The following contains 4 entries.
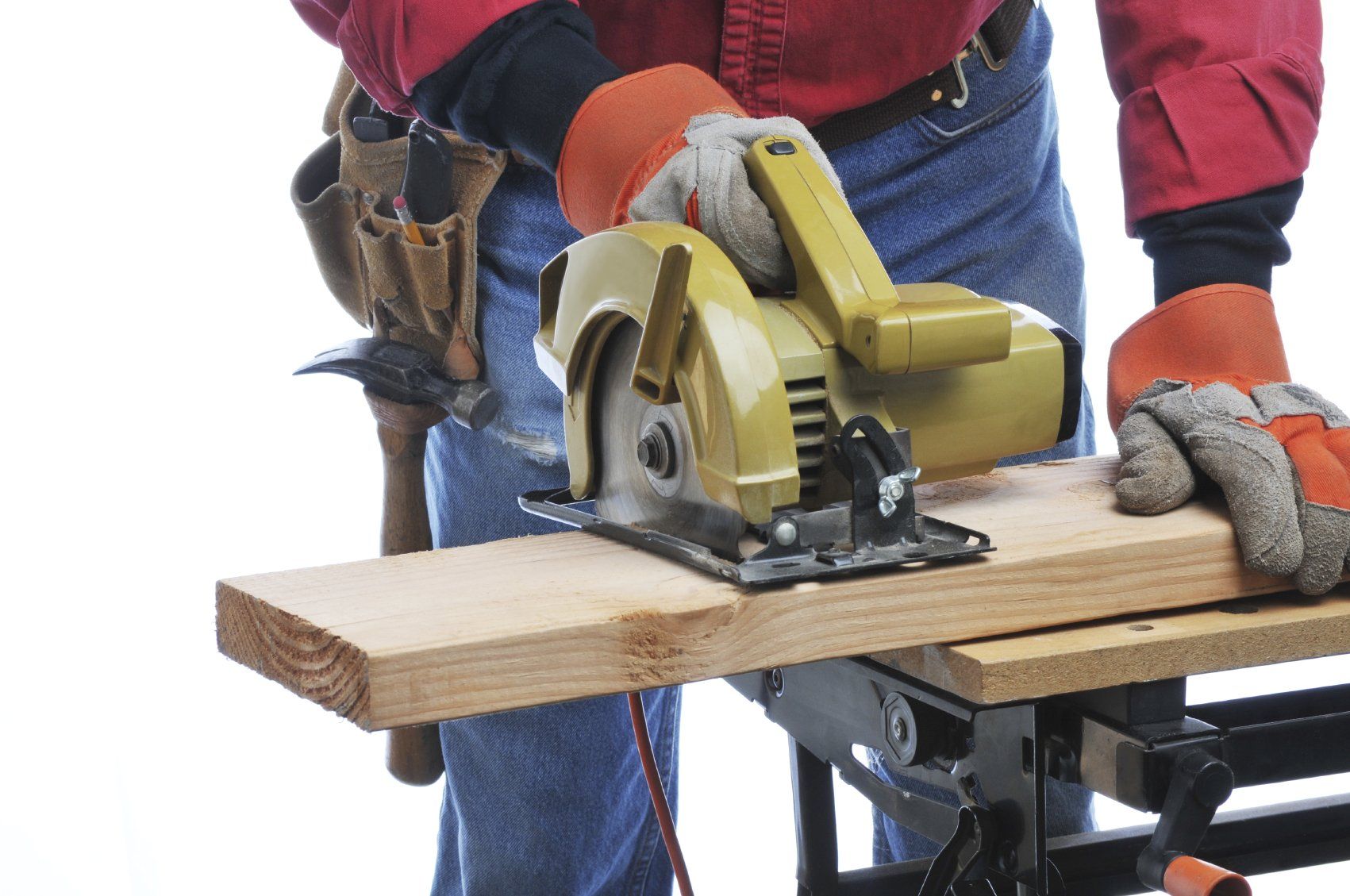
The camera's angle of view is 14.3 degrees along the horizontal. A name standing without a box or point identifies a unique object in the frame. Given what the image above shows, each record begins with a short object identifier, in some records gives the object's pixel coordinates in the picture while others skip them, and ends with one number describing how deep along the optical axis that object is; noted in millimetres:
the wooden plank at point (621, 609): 2460
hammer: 3069
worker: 2640
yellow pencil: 3061
